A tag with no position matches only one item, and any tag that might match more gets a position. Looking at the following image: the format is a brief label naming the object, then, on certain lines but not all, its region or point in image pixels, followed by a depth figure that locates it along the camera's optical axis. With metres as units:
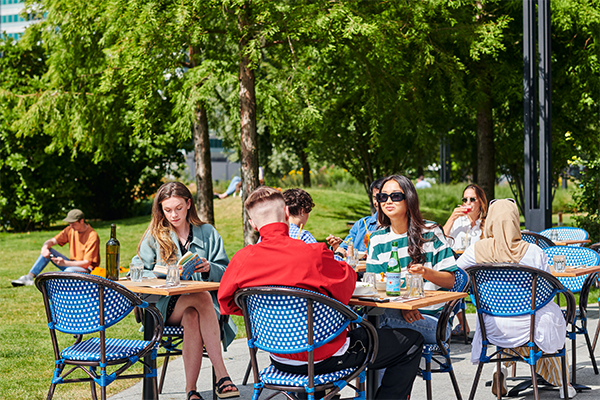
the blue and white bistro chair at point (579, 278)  5.62
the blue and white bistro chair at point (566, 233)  8.80
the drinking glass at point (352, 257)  6.26
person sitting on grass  9.96
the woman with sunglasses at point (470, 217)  7.61
